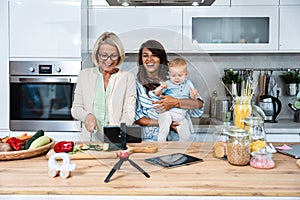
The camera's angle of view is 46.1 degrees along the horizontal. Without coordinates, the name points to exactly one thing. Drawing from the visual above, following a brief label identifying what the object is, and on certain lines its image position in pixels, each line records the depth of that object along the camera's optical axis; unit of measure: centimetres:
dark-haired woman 185
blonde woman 173
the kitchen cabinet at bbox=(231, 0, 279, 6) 292
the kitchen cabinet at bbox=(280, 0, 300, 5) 291
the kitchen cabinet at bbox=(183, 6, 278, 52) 294
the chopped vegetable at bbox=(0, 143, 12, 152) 149
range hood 198
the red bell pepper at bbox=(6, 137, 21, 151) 154
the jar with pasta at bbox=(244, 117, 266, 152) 147
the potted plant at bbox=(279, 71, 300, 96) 318
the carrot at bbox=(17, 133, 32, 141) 164
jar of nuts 137
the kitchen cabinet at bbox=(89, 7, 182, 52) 292
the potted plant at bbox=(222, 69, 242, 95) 316
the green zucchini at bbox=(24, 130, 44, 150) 158
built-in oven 278
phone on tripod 149
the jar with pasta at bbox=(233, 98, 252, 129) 157
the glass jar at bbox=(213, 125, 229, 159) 149
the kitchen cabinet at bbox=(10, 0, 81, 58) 276
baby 185
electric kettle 294
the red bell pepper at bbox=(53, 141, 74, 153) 157
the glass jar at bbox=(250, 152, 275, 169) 137
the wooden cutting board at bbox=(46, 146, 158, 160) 150
